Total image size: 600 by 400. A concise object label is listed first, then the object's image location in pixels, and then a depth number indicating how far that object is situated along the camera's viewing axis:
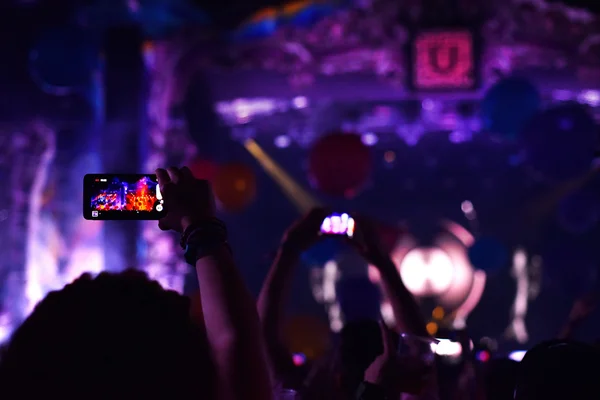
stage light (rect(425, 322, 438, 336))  7.14
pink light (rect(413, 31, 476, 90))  5.81
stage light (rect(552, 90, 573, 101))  6.37
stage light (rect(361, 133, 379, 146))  7.06
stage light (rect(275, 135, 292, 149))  7.28
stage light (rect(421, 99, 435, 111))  6.57
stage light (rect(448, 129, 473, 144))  7.17
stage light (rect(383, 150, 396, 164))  7.55
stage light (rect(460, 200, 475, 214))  7.66
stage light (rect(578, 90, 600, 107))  6.45
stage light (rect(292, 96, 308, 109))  6.39
